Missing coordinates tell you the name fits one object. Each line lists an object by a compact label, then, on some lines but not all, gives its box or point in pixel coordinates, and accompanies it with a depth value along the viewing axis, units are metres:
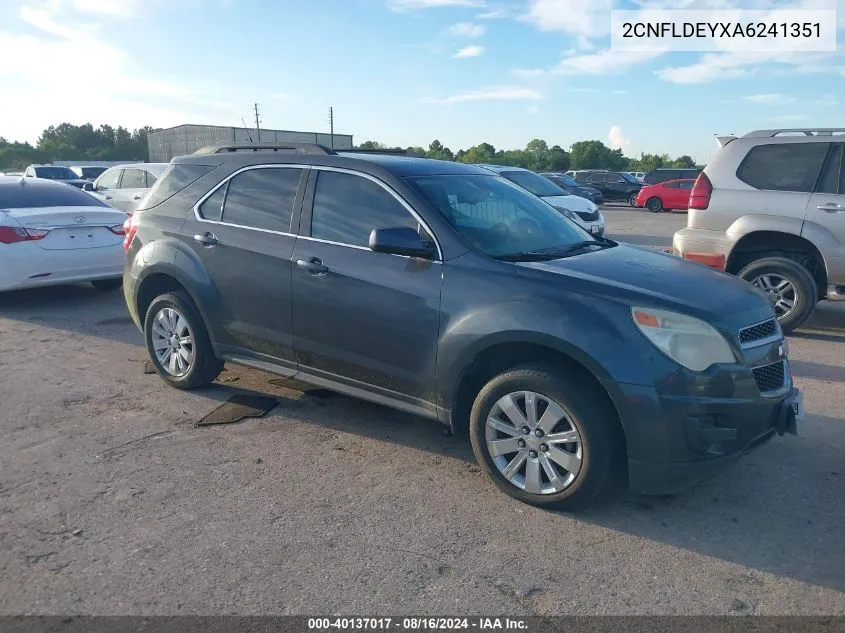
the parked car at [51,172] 27.21
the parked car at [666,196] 27.11
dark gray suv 3.54
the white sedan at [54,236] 8.26
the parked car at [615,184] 32.25
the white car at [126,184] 14.31
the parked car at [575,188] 25.15
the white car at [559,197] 13.28
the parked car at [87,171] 30.28
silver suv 7.13
